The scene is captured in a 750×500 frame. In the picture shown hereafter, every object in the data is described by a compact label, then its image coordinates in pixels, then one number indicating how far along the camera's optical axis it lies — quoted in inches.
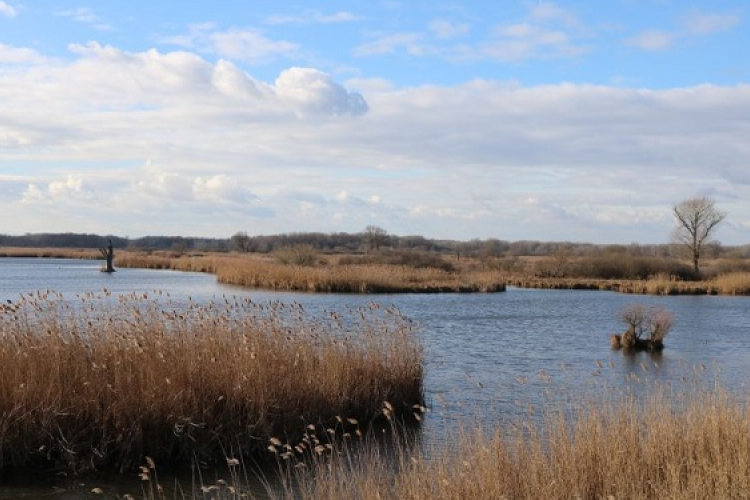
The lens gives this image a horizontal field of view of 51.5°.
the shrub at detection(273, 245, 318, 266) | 2036.2
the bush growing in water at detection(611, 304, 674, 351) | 832.9
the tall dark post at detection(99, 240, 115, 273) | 2234.1
